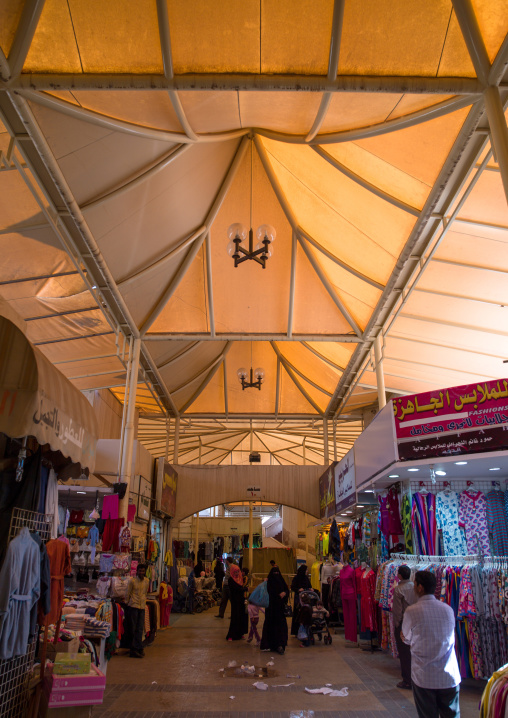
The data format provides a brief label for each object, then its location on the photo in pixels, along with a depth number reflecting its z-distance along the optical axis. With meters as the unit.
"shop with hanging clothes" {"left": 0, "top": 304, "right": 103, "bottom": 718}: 4.30
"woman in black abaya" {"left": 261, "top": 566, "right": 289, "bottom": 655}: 10.12
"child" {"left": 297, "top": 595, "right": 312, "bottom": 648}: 11.02
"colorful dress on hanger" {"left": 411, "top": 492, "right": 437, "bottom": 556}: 8.07
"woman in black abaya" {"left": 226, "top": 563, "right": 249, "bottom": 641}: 11.58
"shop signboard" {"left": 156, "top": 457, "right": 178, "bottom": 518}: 15.94
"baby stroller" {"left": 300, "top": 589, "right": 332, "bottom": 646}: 11.26
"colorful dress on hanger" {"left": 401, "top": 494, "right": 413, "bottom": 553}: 8.38
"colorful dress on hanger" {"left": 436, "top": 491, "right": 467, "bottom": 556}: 7.94
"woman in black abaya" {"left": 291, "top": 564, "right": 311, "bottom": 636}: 11.77
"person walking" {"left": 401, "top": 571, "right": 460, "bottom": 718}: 4.45
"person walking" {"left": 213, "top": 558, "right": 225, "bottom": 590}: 20.67
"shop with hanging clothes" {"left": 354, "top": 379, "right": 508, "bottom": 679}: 6.59
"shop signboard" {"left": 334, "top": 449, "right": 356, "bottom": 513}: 11.80
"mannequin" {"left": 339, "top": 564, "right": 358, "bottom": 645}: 10.90
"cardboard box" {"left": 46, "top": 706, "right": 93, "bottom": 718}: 5.05
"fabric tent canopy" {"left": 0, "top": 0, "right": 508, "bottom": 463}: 5.84
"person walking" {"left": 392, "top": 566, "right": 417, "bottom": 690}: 7.31
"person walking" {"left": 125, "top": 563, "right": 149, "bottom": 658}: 9.49
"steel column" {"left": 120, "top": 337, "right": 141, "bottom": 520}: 11.41
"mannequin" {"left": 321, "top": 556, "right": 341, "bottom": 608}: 13.52
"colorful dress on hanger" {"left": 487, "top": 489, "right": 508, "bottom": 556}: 7.52
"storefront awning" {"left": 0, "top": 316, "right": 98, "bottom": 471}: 4.19
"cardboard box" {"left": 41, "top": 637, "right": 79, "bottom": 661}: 5.79
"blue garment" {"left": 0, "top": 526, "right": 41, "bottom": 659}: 4.52
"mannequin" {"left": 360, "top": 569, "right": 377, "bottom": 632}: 9.68
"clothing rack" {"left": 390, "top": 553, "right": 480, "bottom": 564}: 7.34
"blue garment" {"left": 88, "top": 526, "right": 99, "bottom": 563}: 12.59
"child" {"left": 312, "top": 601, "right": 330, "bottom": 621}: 11.30
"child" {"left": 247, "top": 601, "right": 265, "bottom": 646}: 11.10
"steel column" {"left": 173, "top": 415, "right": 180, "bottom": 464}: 19.70
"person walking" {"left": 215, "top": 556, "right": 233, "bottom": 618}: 13.15
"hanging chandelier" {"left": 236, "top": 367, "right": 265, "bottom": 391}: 14.73
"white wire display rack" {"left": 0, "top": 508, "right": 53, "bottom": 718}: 4.66
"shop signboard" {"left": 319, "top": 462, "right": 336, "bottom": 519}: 15.73
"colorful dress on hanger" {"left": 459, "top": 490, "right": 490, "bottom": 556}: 7.73
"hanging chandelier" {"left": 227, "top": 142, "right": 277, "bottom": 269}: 8.94
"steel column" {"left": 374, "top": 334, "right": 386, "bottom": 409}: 12.15
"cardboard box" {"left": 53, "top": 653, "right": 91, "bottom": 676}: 5.14
